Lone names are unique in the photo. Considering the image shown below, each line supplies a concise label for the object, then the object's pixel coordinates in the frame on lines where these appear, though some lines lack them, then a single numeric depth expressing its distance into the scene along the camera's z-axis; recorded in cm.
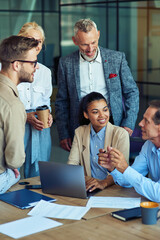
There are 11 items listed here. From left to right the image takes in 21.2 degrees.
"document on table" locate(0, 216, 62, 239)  217
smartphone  296
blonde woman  375
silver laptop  273
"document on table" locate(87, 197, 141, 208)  254
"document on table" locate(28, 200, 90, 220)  240
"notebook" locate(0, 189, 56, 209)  260
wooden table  210
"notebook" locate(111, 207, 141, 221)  230
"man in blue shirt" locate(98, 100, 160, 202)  266
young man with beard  281
